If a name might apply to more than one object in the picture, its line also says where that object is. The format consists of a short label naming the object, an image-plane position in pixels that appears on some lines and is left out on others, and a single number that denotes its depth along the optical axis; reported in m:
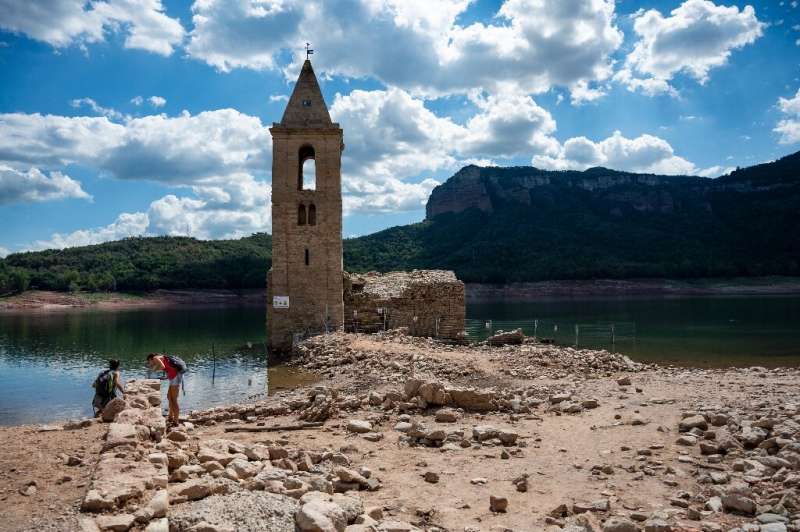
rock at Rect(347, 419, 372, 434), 9.77
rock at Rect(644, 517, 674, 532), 5.36
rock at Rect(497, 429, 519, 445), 8.73
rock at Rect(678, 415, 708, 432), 8.83
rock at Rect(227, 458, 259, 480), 6.52
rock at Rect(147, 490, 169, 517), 4.79
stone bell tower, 23.55
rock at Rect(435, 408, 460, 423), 10.27
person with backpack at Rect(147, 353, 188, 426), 9.96
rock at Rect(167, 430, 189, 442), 8.06
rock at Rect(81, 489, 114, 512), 4.81
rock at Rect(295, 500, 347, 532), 4.75
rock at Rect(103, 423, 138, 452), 6.15
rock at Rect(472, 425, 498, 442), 8.92
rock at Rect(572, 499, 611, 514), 6.12
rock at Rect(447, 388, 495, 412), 11.00
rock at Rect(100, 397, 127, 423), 8.30
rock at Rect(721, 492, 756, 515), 5.80
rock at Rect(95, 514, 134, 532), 4.48
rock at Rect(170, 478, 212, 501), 5.47
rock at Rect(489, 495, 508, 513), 6.26
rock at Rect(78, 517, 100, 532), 4.43
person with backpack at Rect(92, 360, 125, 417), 10.83
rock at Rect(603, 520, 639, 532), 5.36
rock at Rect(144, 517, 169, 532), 4.50
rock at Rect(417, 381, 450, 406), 11.19
